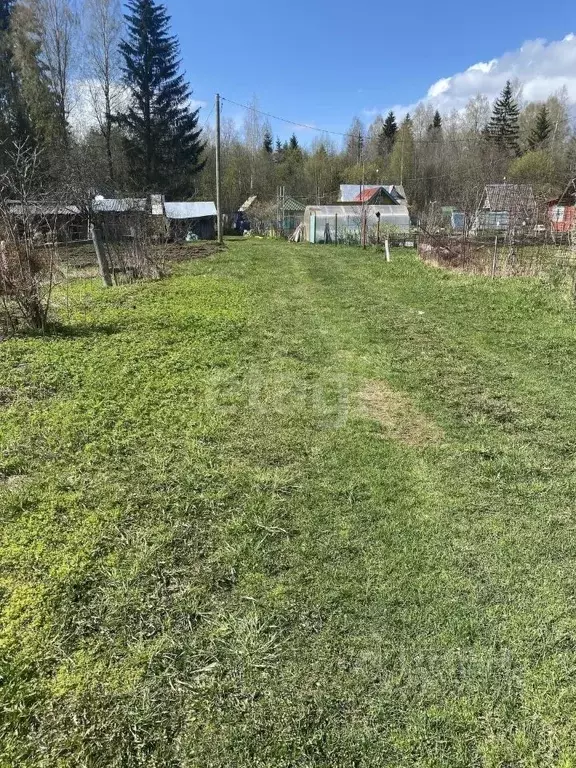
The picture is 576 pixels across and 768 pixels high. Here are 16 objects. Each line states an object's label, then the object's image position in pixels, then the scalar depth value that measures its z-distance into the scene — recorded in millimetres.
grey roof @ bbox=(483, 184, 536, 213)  17956
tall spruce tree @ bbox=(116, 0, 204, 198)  34094
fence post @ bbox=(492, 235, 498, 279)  11698
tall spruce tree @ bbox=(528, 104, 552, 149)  50438
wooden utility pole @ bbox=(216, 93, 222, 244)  25172
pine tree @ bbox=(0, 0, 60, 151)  29047
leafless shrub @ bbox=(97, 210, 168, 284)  11984
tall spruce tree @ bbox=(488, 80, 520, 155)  55719
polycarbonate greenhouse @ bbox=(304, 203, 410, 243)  25875
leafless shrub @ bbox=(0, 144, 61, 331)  6316
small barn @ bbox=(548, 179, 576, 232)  27611
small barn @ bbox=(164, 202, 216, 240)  31531
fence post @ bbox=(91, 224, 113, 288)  10773
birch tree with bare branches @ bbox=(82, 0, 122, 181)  33000
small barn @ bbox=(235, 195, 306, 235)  35062
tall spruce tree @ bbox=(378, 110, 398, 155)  60719
